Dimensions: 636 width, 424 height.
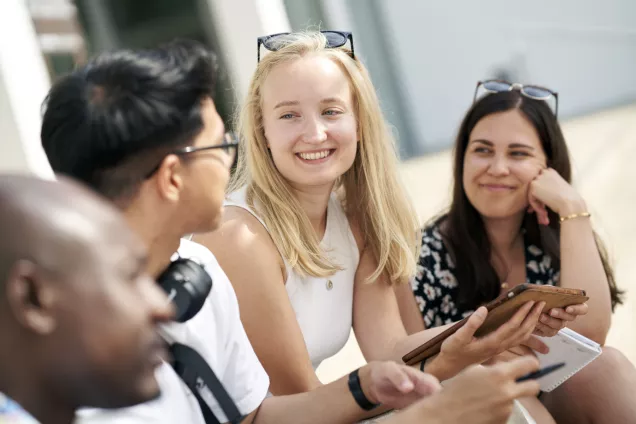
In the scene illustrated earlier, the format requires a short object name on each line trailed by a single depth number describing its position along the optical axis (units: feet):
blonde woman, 7.68
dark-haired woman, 9.57
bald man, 2.82
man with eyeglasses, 4.57
